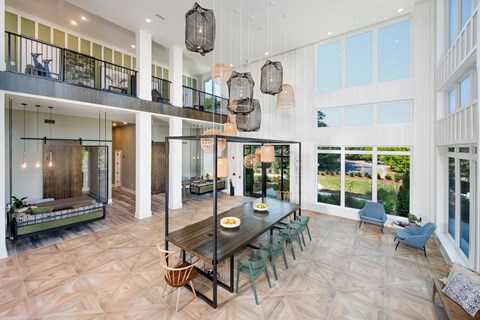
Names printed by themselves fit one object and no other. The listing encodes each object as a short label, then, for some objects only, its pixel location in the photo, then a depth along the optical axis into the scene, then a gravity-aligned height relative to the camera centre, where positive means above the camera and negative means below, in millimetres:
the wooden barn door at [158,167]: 10482 -453
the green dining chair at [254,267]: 3111 -1718
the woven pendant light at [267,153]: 4423 +122
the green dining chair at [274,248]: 3633 -1624
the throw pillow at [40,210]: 5180 -1332
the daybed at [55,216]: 4777 -1494
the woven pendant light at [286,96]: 5730 +1787
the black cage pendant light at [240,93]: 3871 +1285
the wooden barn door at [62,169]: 7387 -428
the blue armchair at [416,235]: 4558 -1847
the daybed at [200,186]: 9617 -1348
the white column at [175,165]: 7772 -252
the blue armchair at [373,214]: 5942 -1682
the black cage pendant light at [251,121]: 5785 +1128
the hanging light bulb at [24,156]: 5952 +76
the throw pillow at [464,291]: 2490 -1743
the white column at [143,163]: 6758 -157
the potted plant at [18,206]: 5449 -1310
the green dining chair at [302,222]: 4676 -1515
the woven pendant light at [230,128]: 4278 +650
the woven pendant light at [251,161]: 5465 -67
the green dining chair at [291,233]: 4246 -1586
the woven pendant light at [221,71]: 4926 +2150
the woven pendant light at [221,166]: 3146 -117
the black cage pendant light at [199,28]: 3133 +2052
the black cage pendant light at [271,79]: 4508 +1823
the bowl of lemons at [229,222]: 4048 -1311
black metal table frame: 2950 -1069
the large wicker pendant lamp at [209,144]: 3918 +302
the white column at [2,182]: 4102 -484
